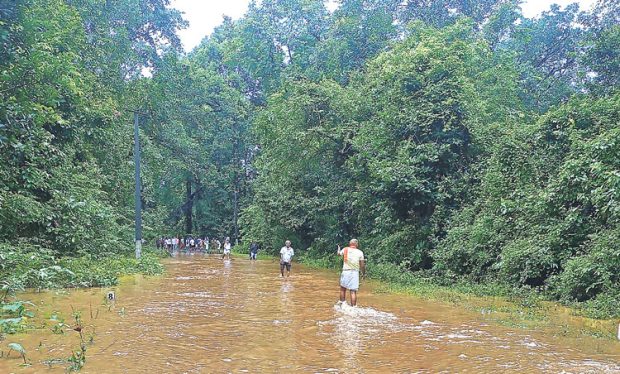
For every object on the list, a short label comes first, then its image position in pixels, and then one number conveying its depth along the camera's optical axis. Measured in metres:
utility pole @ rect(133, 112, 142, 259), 24.08
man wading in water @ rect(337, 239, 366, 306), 12.58
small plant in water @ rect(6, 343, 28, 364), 6.60
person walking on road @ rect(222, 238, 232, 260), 35.44
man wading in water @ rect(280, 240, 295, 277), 21.16
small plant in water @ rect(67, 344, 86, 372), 6.39
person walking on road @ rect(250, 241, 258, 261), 36.06
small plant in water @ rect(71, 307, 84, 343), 7.66
